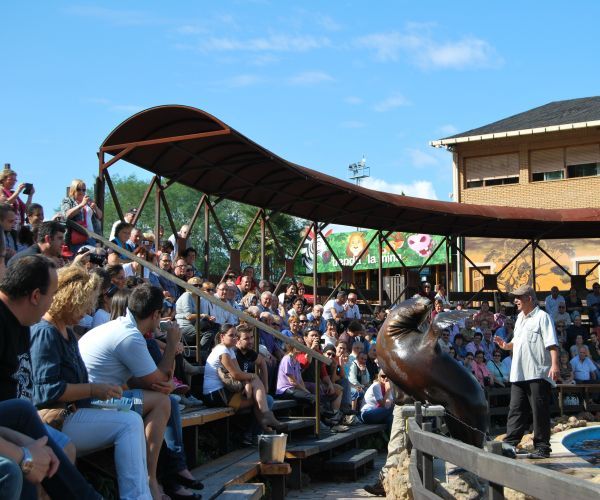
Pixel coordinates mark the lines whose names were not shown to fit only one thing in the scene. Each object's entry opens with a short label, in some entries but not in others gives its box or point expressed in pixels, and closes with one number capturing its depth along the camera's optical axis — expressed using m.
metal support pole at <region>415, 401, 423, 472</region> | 5.76
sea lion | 7.39
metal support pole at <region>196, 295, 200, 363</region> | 9.23
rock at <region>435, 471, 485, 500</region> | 6.73
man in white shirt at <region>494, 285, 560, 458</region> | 9.71
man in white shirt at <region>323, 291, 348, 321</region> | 16.60
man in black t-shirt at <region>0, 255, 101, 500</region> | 3.83
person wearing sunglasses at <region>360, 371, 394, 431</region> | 12.64
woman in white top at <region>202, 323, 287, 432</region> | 8.93
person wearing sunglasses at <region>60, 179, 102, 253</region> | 10.00
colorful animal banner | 36.91
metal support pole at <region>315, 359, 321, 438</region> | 9.95
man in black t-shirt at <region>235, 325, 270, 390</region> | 9.62
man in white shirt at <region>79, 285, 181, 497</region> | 5.52
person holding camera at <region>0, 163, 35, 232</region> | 9.55
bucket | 8.25
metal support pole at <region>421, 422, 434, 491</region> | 5.33
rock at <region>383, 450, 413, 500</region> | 7.79
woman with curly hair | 4.75
